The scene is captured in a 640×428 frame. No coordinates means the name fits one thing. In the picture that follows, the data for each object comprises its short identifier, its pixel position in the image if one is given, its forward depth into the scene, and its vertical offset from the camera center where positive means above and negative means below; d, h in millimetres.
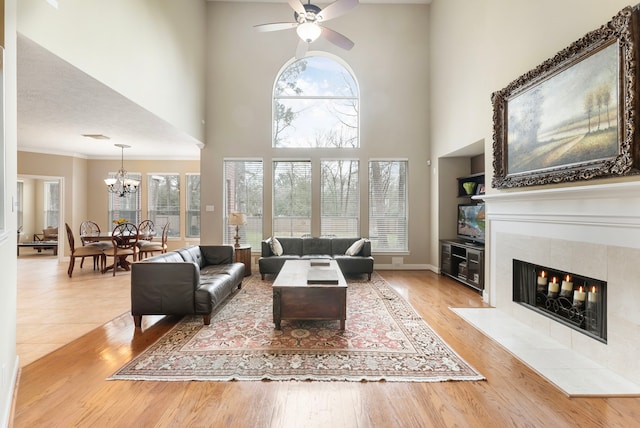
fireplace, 2266 -279
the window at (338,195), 6742 +436
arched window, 6793 +2415
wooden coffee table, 3180 -889
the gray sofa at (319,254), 5602 -757
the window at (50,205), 9734 +288
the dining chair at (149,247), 6523 -693
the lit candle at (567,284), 2993 -656
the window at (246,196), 6738 +408
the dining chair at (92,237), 5973 -435
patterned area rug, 2373 -1199
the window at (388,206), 6715 +204
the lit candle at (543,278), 3301 -658
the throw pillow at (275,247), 5855 -614
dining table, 5965 -466
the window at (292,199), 6750 +347
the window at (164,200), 8461 +395
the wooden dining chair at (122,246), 6057 -637
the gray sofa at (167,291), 3266 -803
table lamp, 5832 -79
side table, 5809 -770
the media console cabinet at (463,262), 4679 -785
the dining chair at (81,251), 5840 -711
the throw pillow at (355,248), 5875 -617
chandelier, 7129 +744
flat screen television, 5074 -116
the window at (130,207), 8430 +201
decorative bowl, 5543 +512
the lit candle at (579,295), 2814 -720
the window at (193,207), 8445 +207
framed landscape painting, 2318 +947
